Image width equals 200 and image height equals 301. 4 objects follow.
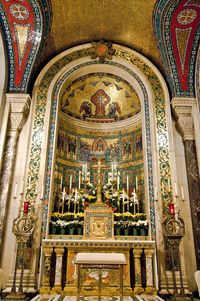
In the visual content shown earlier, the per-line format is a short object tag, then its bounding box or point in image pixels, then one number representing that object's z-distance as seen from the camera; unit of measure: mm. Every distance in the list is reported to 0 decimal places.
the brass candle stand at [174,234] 5500
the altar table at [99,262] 4691
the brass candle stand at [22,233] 5765
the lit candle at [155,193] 6930
